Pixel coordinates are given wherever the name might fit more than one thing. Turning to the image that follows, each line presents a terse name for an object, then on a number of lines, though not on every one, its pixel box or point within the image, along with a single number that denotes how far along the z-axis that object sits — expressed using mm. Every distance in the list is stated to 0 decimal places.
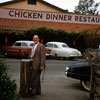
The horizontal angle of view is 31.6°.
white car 15499
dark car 5506
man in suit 4796
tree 43758
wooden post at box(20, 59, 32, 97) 4785
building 22000
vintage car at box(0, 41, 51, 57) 15123
